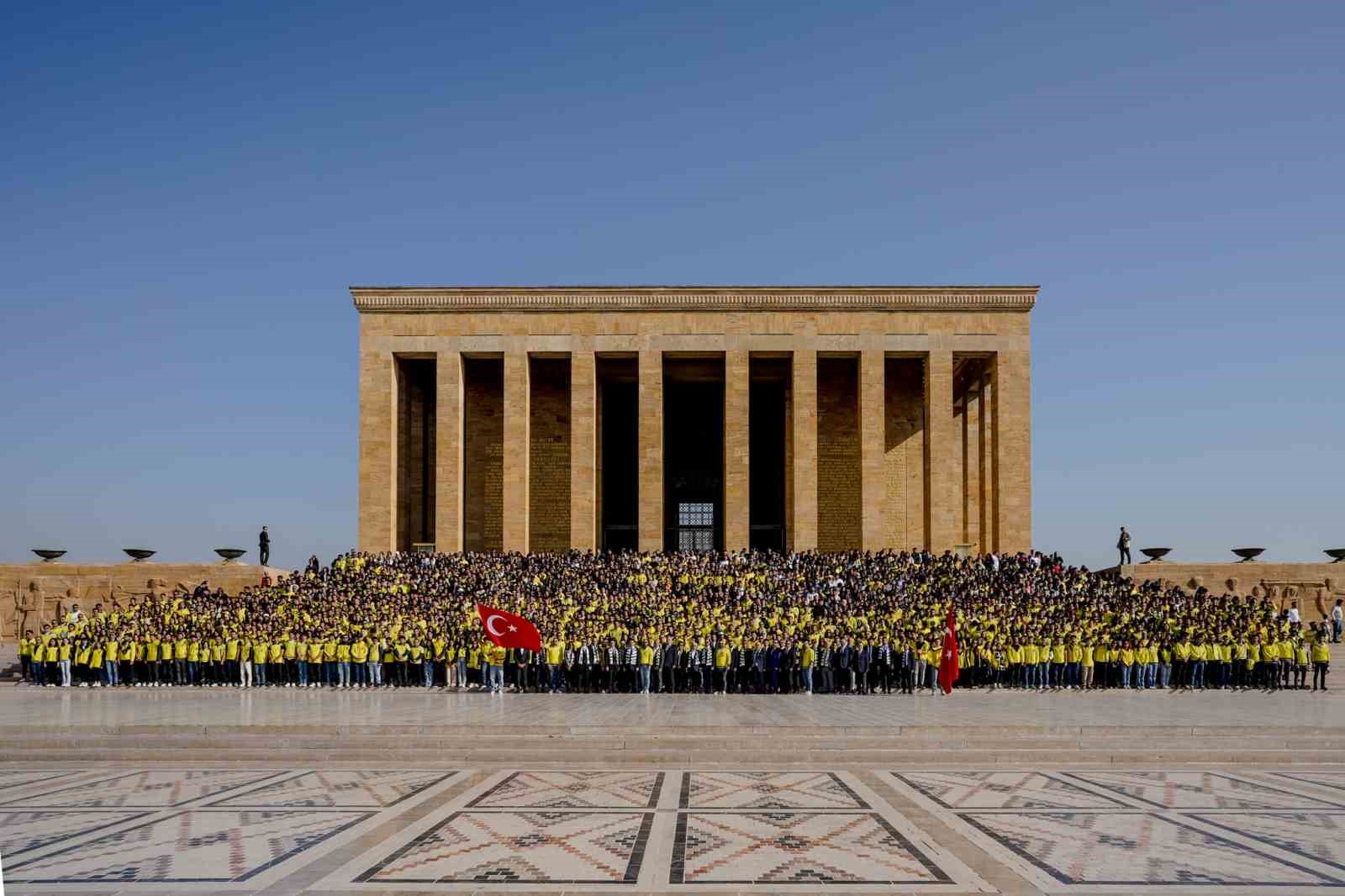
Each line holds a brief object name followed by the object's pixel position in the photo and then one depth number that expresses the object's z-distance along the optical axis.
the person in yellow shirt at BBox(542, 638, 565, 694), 22.95
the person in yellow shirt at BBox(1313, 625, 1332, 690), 24.17
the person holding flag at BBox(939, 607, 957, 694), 22.47
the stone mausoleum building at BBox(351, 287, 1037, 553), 39.97
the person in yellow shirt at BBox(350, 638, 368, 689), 24.28
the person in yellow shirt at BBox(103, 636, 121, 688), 25.03
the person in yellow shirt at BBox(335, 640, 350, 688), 24.27
